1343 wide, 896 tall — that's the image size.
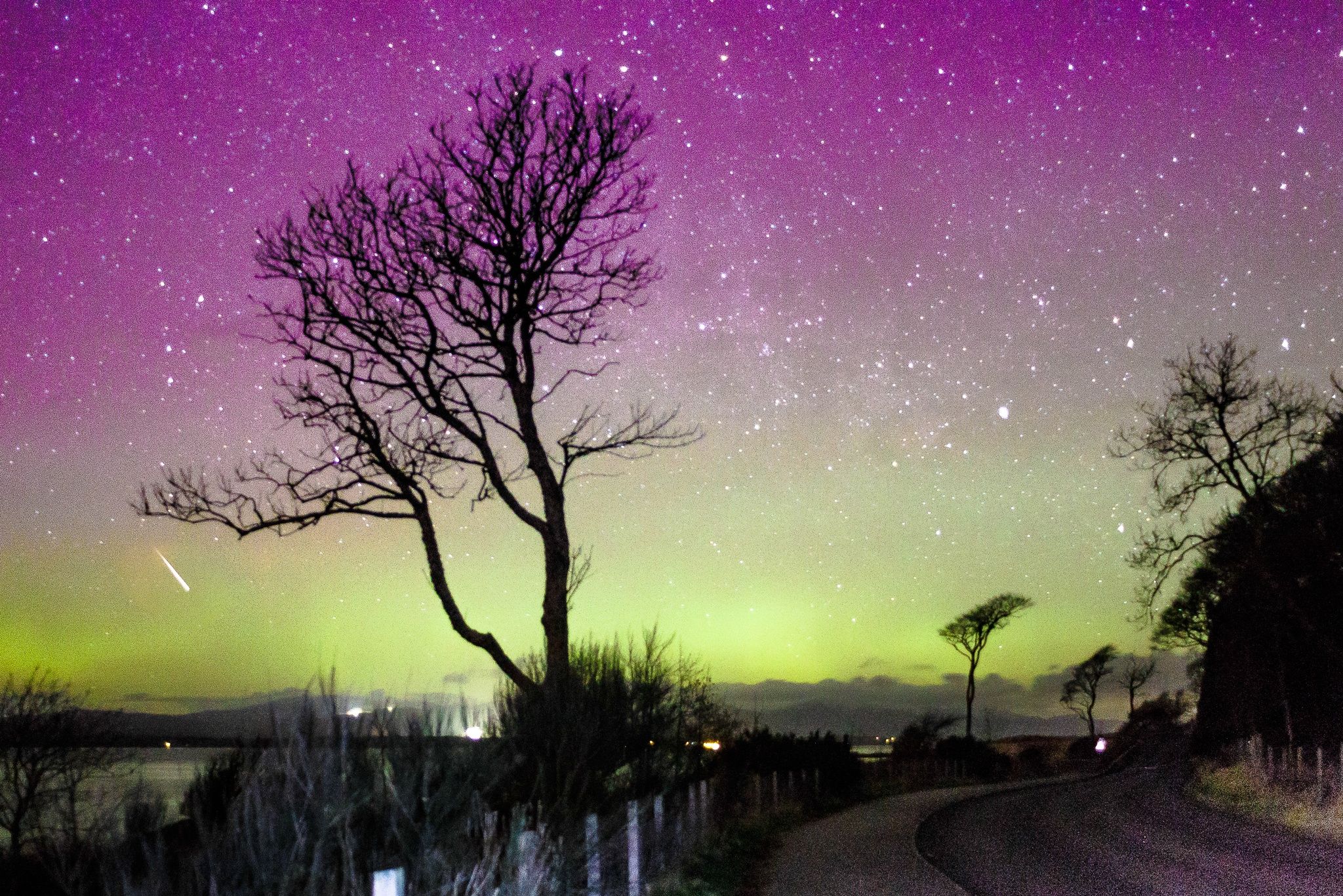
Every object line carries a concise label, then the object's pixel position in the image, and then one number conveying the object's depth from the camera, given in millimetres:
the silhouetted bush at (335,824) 5652
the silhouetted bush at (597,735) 10461
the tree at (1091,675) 80000
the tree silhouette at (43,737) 22547
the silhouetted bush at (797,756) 24328
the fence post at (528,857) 7520
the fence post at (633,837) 10062
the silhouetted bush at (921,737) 47906
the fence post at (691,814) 14364
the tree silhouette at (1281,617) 25797
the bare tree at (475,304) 15469
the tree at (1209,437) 25031
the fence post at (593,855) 8805
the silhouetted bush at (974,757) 48125
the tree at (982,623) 69250
